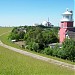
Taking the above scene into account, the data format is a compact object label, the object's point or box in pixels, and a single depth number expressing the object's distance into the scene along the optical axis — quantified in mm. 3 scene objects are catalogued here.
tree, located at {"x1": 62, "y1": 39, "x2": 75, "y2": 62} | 20254
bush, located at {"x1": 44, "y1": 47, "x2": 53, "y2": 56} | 24137
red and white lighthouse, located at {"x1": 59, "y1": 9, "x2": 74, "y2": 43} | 29816
